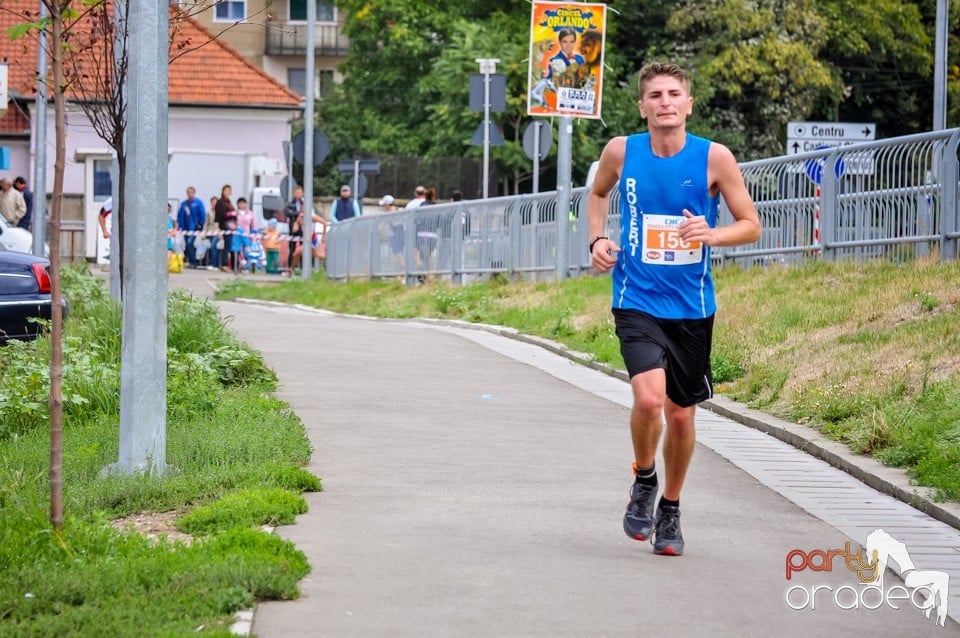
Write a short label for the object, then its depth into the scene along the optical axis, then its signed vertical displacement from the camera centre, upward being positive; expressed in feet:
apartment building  242.17 +25.01
